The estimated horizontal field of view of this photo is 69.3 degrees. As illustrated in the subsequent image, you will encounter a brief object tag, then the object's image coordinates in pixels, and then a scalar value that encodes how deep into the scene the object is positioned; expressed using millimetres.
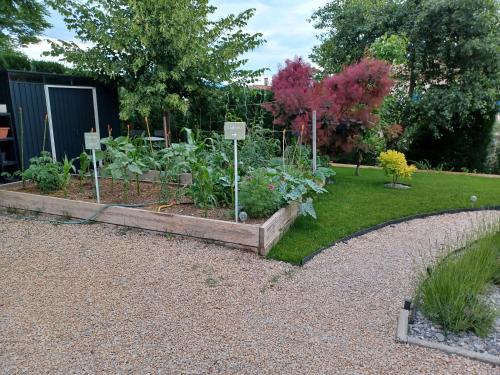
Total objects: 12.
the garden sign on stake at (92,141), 4016
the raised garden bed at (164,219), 3357
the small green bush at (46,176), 4664
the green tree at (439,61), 7531
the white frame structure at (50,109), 6090
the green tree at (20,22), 9314
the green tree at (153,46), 6023
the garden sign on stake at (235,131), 3346
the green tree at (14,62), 8033
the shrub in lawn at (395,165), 5821
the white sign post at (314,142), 5099
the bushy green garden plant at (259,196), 3588
